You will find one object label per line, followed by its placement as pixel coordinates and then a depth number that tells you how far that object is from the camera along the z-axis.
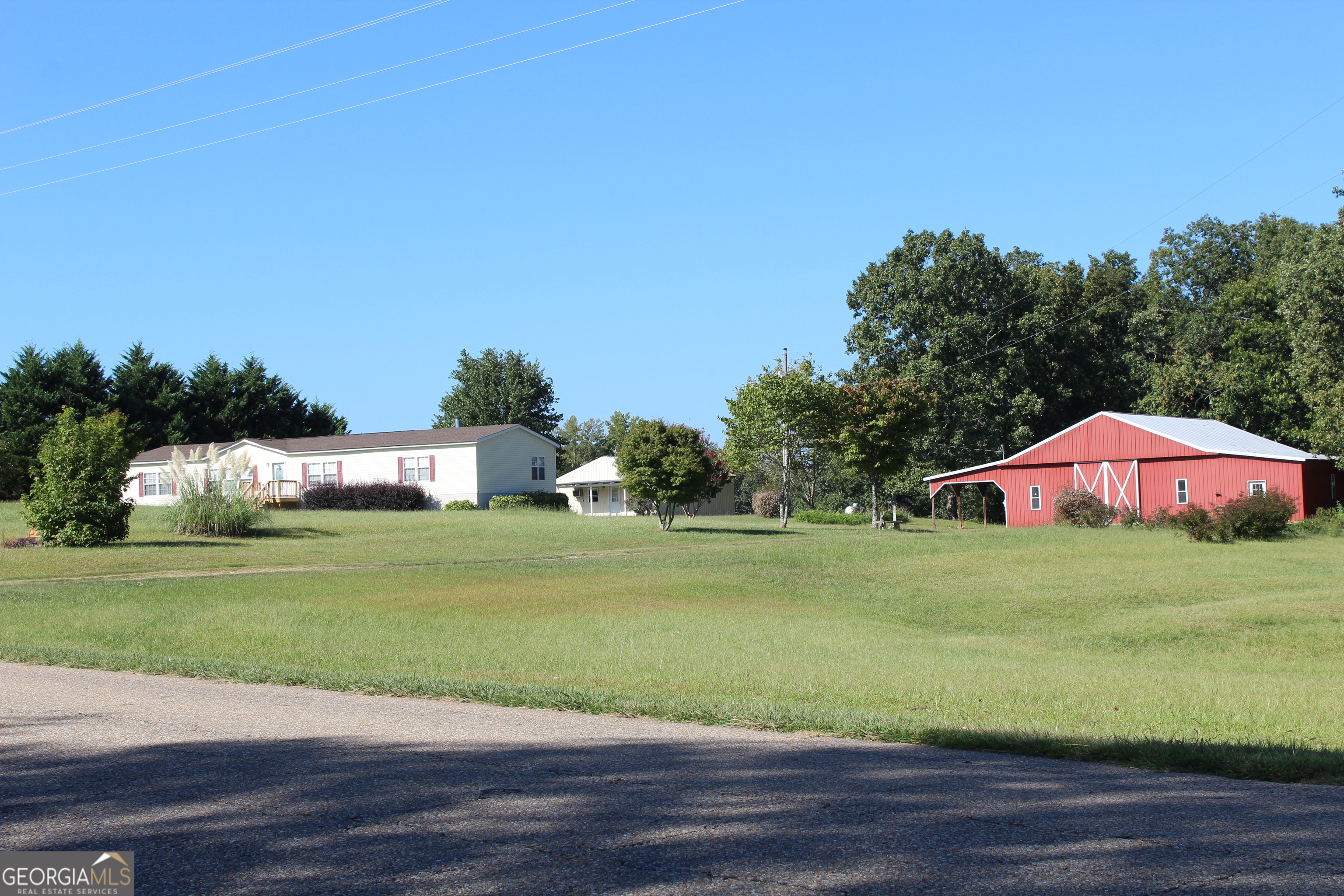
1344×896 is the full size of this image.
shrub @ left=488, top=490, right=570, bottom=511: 49.84
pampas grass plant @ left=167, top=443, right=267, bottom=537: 33.31
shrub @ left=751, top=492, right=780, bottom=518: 62.37
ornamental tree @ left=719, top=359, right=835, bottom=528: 46.28
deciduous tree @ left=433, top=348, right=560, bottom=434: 84.94
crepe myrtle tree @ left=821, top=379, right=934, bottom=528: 44.75
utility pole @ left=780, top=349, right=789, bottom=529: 49.94
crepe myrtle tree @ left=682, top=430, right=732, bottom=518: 55.41
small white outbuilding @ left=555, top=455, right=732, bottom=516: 62.06
